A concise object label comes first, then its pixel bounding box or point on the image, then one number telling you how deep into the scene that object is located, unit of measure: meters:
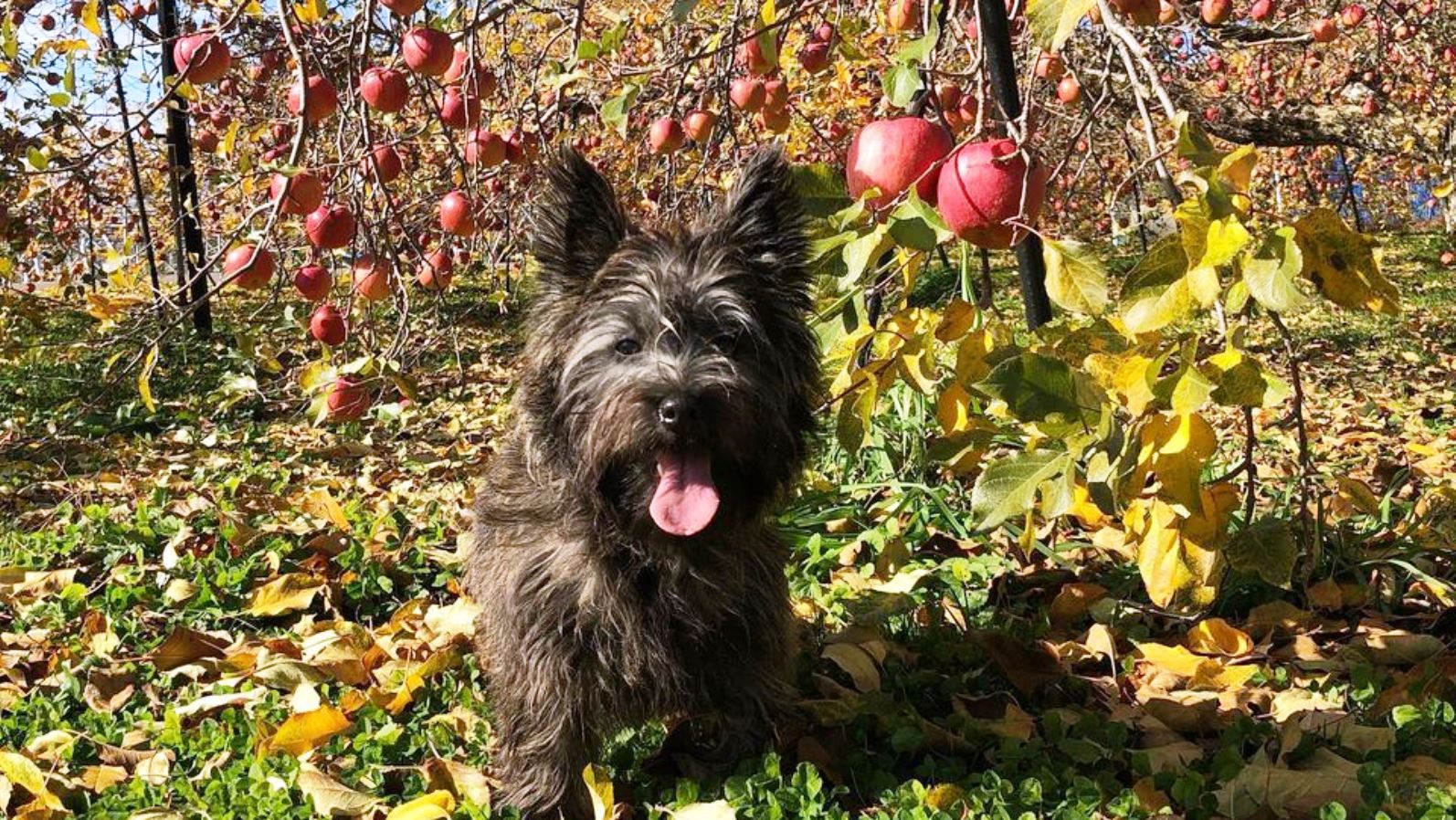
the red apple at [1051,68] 3.12
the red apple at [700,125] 3.23
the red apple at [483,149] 2.92
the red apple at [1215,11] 3.37
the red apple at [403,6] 2.28
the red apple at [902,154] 1.88
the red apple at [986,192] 1.69
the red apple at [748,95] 3.02
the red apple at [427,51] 2.49
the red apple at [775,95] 3.10
